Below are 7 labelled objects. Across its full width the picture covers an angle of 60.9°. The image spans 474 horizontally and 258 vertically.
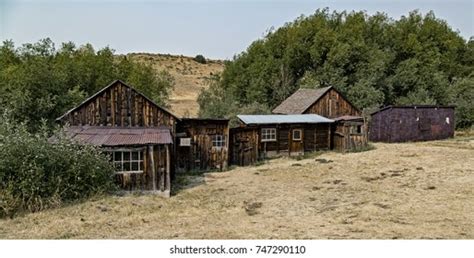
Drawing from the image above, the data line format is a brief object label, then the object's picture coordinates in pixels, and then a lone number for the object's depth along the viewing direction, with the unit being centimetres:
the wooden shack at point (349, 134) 2295
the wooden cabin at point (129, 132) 1340
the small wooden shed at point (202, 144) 1834
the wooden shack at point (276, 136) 2025
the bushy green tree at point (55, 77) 2008
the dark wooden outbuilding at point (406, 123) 2711
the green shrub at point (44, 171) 1110
